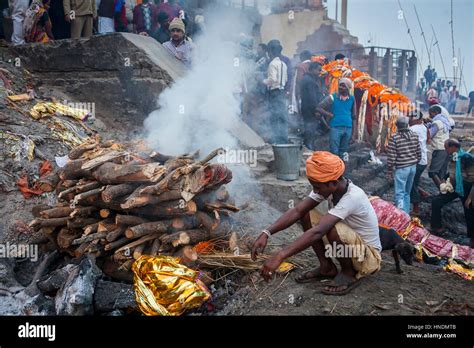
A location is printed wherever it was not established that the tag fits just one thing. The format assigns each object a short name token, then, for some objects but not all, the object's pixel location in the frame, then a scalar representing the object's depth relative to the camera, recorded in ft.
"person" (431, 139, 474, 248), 24.27
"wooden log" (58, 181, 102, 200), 15.39
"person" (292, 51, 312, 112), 34.18
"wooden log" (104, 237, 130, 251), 14.67
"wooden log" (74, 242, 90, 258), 14.99
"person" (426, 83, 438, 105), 66.20
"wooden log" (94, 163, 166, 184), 14.60
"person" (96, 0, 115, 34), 30.66
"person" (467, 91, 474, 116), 67.97
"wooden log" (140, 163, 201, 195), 14.19
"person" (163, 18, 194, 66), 26.93
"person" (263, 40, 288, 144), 29.99
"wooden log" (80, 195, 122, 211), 15.04
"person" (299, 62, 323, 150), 30.45
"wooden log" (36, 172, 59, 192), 17.40
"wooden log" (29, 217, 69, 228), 15.93
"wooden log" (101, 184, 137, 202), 14.53
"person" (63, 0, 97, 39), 27.76
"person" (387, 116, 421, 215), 26.12
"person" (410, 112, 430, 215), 27.35
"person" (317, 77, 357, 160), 27.45
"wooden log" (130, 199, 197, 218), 14.70
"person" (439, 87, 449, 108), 72.84
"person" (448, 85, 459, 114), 77.20
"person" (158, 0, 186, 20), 32.24
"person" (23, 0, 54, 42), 27.14
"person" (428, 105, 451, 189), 28.91
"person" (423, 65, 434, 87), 77.00
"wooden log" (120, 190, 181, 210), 14.19
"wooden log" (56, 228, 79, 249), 15.87
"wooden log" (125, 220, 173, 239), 14.58
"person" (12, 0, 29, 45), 27.14
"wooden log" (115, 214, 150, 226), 14.73
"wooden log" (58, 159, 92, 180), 16.24
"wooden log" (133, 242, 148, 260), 14.58
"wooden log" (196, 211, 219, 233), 15.58
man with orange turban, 12.65
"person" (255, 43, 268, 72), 34.55
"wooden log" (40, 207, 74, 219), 16.07
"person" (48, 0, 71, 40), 29.53
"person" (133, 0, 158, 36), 31.94
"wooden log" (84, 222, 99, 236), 14.98
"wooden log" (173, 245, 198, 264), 14.76
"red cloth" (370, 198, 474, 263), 20.77
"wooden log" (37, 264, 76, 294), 14.49
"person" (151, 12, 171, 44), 30.96
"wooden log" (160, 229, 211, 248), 14.65
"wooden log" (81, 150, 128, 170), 15.48
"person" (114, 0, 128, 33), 31.63
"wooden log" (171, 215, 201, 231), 15.07
